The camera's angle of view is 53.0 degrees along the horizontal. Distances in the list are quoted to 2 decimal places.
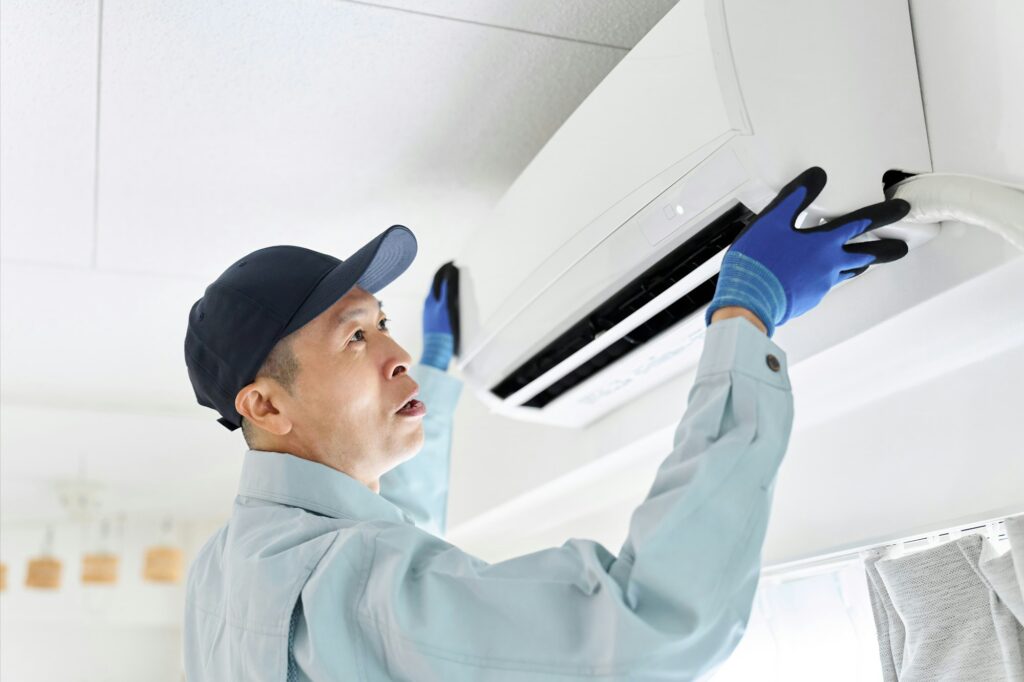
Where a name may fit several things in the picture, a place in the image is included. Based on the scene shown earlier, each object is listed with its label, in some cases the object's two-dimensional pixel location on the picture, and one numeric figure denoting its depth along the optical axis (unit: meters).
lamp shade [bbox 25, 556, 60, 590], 4.40
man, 0.84
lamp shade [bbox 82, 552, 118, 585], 4.47
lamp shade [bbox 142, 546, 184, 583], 4.43
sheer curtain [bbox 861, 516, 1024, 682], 1.09
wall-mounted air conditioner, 1.06
